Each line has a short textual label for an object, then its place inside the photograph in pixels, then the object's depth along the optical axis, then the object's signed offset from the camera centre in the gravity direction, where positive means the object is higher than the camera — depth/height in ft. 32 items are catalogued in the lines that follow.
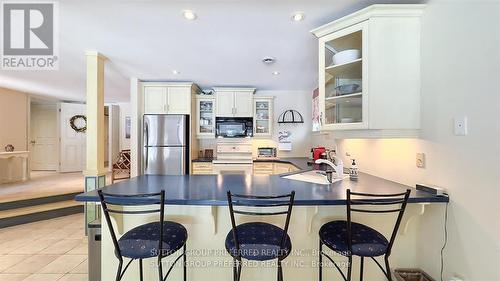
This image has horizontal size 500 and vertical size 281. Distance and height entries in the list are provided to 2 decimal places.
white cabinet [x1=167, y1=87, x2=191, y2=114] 13.30 +2.35
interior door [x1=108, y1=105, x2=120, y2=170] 21.82 +0.83
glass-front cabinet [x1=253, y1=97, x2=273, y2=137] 14.58 +1.53
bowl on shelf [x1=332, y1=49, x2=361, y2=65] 6.26 +2.35
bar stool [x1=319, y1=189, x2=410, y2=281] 4.25 -1.97
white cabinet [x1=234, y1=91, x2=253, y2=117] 14.21 +2.24
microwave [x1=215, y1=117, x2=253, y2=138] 14.08 +0.74
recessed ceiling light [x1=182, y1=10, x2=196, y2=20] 6.34 +3.55
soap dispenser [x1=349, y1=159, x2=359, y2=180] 7.13 -1.02
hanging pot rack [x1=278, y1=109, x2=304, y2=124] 15.38 +1.55
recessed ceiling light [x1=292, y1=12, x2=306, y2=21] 6.37 +3.52
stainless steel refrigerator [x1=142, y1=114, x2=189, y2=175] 12.84 -0.27
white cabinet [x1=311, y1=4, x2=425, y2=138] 5.74 +1.81
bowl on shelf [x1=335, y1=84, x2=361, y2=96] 6.25 +1.44
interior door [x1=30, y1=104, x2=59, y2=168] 23.21 +0.37
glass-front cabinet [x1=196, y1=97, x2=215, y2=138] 14.49 +1.48
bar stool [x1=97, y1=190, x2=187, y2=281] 4.27 -1.96
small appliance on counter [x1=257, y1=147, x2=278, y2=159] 15.06 -0.87
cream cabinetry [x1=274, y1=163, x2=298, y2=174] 12.67 -1.60
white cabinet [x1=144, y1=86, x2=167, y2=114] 13.30 +2.41
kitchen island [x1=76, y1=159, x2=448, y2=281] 5.53 -2.34
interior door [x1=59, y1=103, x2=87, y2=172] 22.00 -0.15
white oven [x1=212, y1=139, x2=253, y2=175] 13.65 -1.07
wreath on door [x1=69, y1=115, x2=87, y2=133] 22.22 +1.71
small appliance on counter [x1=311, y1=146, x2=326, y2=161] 11.87 -0.66
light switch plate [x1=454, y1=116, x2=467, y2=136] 4.58 +0.28
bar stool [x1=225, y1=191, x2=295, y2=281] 4.21 -1.93
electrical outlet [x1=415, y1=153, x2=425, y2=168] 5.70 -0.52
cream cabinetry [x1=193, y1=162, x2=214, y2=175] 13.56 -1.66
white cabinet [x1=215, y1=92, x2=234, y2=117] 14.16 +2.11
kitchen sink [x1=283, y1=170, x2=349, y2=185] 6.54 -1.17
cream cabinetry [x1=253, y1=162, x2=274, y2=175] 13.71 -1.69
